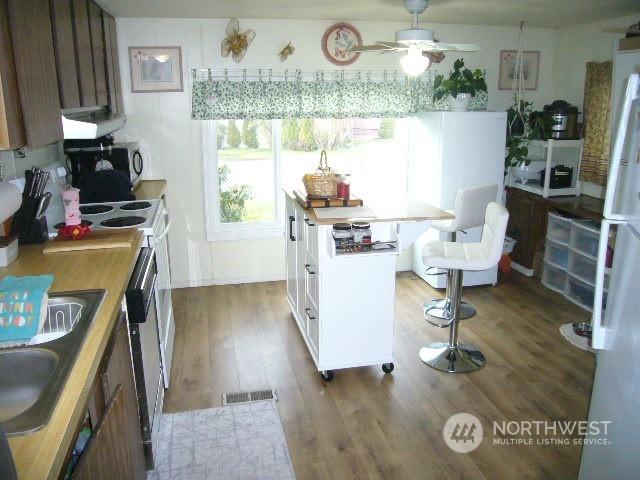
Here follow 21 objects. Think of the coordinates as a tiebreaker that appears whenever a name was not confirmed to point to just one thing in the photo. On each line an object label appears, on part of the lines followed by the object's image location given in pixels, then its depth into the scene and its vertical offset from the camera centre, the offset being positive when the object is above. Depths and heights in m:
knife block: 2.43 -0.47
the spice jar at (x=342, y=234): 2.78 -0.59
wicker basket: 3.07 -0.36
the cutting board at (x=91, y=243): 2.41 -0.56
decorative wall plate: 4.38 +0.67
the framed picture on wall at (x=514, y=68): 4.83 +0.50
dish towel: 1.56 -0.57
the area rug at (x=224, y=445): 2.31 -1.52
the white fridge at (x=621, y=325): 1.54 -0.64
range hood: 2.36 +0.00
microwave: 3.41 -0.24
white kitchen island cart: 2.84 -0.92
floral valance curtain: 4.29 +0.20
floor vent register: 2.85 -1.51
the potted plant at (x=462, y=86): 4.25 +0.29
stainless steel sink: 1.20 -0.63
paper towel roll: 1.79 -0.28
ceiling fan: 2.88 +0.43
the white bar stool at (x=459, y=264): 2.94 -0.80
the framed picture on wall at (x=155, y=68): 4.17 +0.43
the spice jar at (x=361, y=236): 2.81 -0.61
